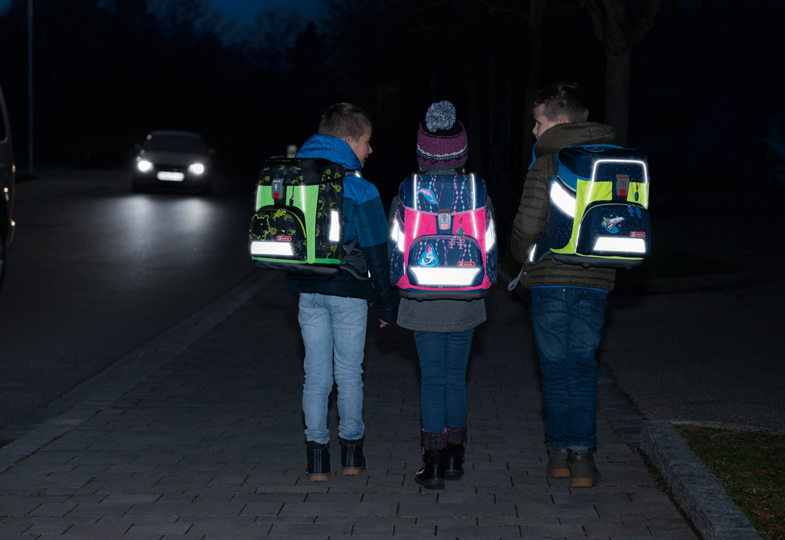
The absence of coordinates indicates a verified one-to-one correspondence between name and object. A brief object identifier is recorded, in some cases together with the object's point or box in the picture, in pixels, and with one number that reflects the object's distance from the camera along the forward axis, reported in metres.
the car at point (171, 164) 28.77
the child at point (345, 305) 4.92
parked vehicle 11.23
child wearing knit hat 4.84
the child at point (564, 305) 4.87
